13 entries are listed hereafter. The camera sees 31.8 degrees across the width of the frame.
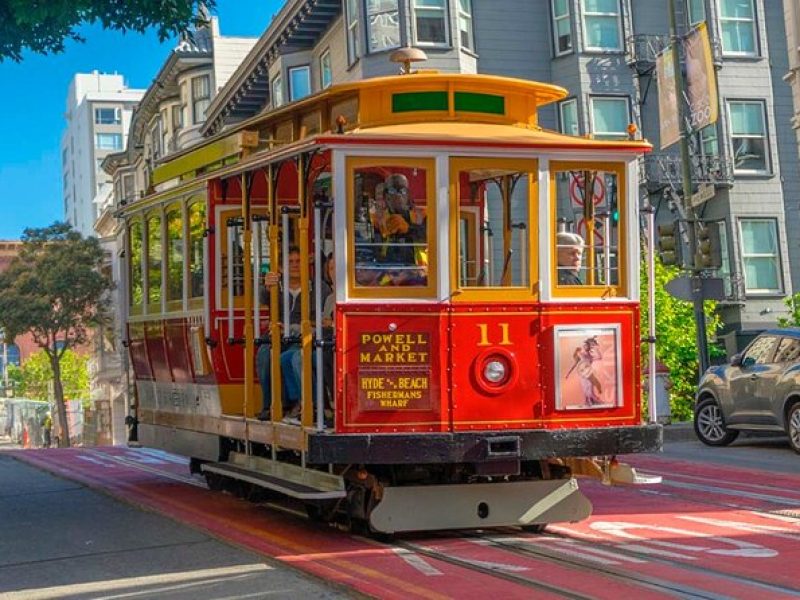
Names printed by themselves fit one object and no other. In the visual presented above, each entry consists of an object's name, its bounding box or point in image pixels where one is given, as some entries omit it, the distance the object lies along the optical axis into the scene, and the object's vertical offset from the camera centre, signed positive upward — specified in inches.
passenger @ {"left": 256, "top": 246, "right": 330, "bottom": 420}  408.2 +24.7
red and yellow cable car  381.4 +32.6
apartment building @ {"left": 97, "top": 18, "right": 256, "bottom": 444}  2110.0 +539.1
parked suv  719.1 +10.9
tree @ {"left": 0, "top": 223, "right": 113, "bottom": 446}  1994.3 +223.0
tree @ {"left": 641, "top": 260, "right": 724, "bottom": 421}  1250.1 +69.8
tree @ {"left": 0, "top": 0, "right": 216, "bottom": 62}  562.9 +177.0
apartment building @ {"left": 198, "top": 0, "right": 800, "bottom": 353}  1396.4 +331.2
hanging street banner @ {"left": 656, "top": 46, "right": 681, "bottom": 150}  883.4 +200.1
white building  5329.7 +1210.5
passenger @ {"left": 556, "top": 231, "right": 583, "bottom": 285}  400.8 +47.2
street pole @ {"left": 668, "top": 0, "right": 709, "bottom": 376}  885.8 +152.1
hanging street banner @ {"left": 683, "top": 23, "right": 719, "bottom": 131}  854.5 +207.1
